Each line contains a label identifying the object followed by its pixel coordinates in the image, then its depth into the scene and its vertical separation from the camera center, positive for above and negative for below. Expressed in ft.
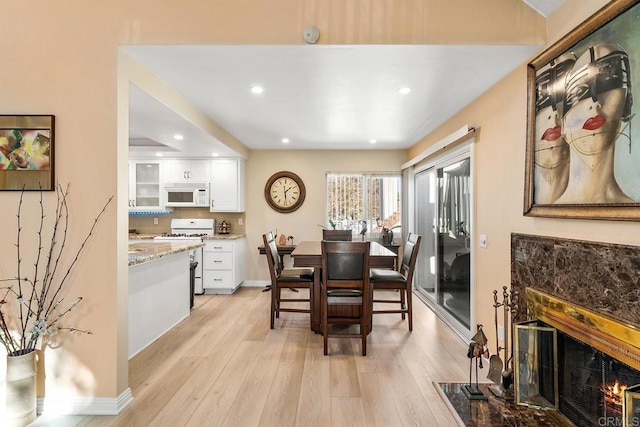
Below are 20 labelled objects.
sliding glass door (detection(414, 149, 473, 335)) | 11.36 -0.84
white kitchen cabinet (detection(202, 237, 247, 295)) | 16.87 -2.61
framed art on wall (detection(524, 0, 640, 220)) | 4.67 +1.55
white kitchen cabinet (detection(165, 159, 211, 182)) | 17.95 +2.32
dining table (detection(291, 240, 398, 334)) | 10.52 -1.50
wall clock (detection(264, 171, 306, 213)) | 18.78 +1.33
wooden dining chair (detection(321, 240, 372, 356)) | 9.59 -1.72
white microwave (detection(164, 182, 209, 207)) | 17.88 +1.12
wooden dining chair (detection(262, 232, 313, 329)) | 11.69 -2.32
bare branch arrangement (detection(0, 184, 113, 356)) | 6.97 -1.42
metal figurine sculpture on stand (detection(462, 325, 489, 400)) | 6.59 -2.76
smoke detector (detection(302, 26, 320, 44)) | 6.78 +3.70
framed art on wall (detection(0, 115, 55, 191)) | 6.95 +1.32
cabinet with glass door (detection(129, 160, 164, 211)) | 18.01 +1.57
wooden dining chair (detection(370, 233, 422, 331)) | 11.51 -2.32
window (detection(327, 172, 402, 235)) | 19.04 +0.72
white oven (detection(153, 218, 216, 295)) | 18.10 -0.69
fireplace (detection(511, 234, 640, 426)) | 4.65 -1.75
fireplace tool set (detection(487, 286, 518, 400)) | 6.72 -3.26
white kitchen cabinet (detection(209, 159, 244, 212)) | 17.93 +1.60
